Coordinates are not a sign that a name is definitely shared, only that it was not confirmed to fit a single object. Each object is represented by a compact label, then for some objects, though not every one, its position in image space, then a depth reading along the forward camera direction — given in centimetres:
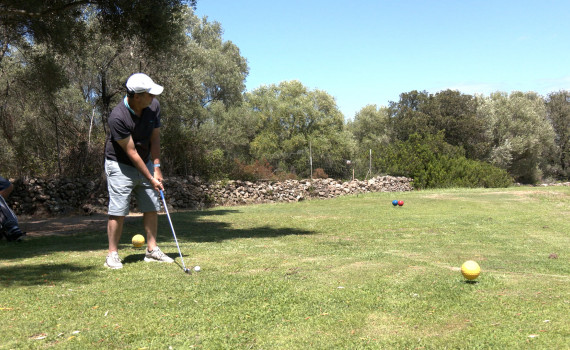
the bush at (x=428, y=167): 2738
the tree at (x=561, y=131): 5481
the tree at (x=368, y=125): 5786
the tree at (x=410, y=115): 4062
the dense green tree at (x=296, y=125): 3975
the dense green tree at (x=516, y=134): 4628
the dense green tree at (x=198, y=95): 1856
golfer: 530
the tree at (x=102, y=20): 1036
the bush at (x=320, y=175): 2691
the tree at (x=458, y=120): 4047
